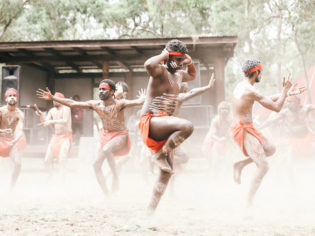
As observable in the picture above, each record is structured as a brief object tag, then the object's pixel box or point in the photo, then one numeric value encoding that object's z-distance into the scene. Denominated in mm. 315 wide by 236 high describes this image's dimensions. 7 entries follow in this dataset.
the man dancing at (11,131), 5961
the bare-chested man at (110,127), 5263
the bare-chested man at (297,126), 6984
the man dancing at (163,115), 3588
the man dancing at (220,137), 7629
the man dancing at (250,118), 4238
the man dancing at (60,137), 7516
